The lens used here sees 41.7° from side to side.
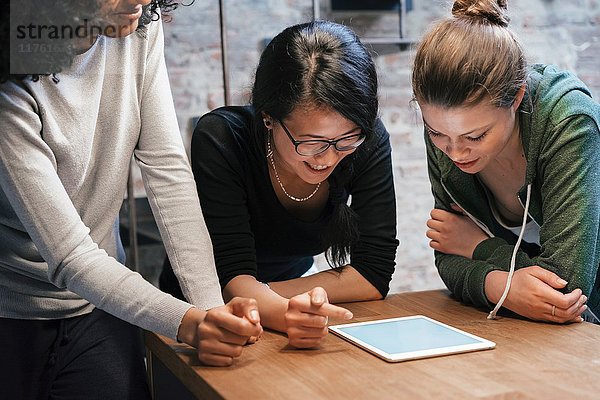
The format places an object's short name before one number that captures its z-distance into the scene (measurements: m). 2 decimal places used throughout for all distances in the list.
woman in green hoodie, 1.37
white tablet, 1.20
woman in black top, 1.44
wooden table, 1.04
